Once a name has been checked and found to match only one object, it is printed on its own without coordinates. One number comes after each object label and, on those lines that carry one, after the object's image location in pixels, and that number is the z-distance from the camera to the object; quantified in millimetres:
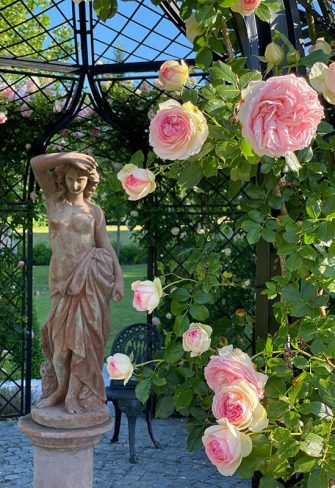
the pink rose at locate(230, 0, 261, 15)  1242
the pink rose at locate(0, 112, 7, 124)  5243
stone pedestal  3508
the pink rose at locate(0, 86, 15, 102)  5617
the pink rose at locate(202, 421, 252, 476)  1112
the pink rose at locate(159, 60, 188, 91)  1317
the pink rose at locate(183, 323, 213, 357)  1326
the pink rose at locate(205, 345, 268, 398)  1158
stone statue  3646
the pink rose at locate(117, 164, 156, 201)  1334
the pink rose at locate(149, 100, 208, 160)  1170
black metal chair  5070
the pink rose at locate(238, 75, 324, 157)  1092
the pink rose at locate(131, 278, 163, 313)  1376
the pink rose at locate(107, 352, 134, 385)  1422
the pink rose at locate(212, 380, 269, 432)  1122
